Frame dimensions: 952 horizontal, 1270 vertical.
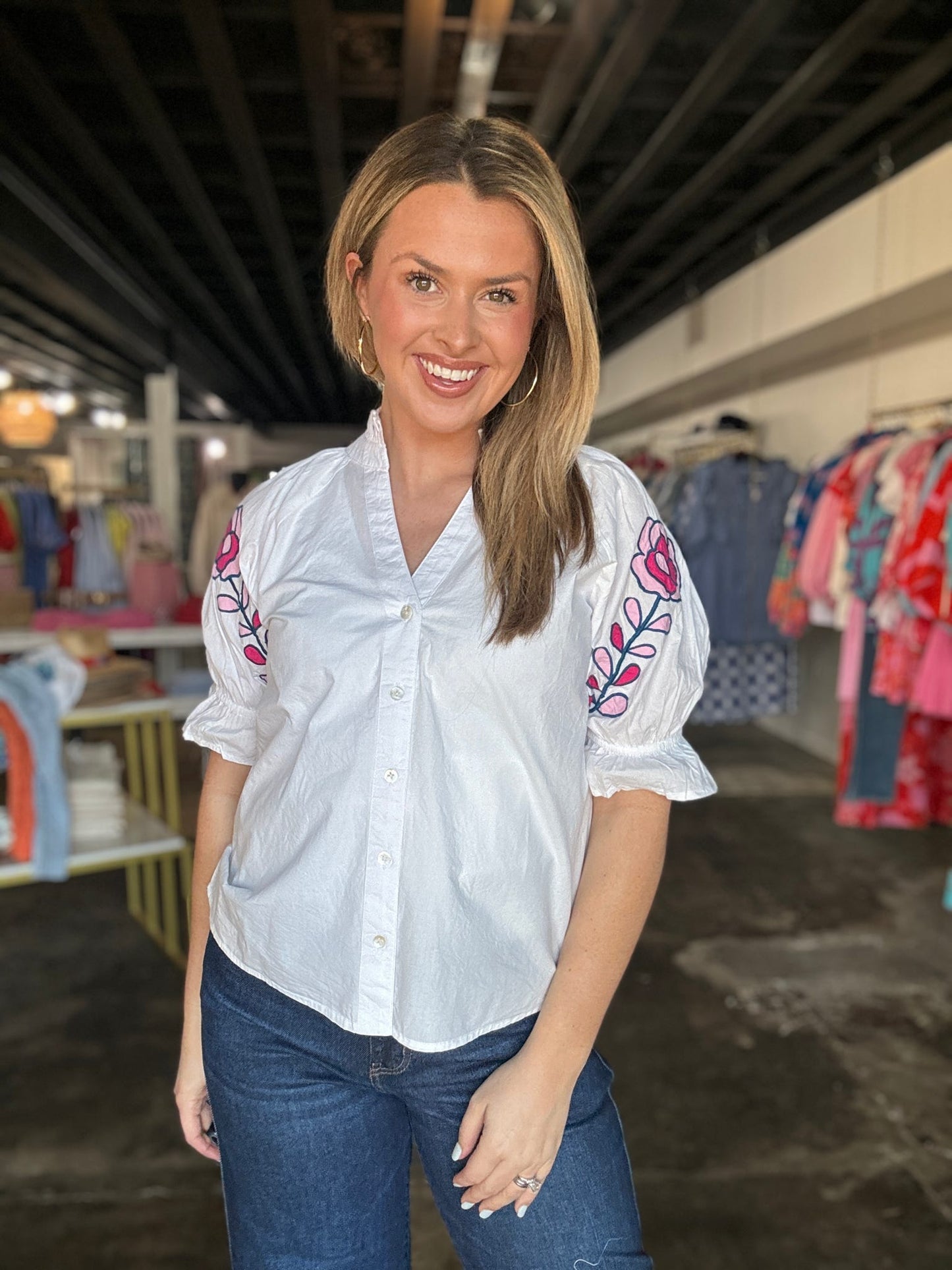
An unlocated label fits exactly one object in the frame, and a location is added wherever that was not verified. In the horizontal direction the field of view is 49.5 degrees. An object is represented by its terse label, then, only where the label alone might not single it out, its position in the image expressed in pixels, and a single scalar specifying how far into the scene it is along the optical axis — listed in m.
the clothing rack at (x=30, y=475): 7.23
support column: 7.05
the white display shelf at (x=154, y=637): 4.90
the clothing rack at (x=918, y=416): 4.33
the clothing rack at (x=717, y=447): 5.95
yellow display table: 2.89
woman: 0.92
